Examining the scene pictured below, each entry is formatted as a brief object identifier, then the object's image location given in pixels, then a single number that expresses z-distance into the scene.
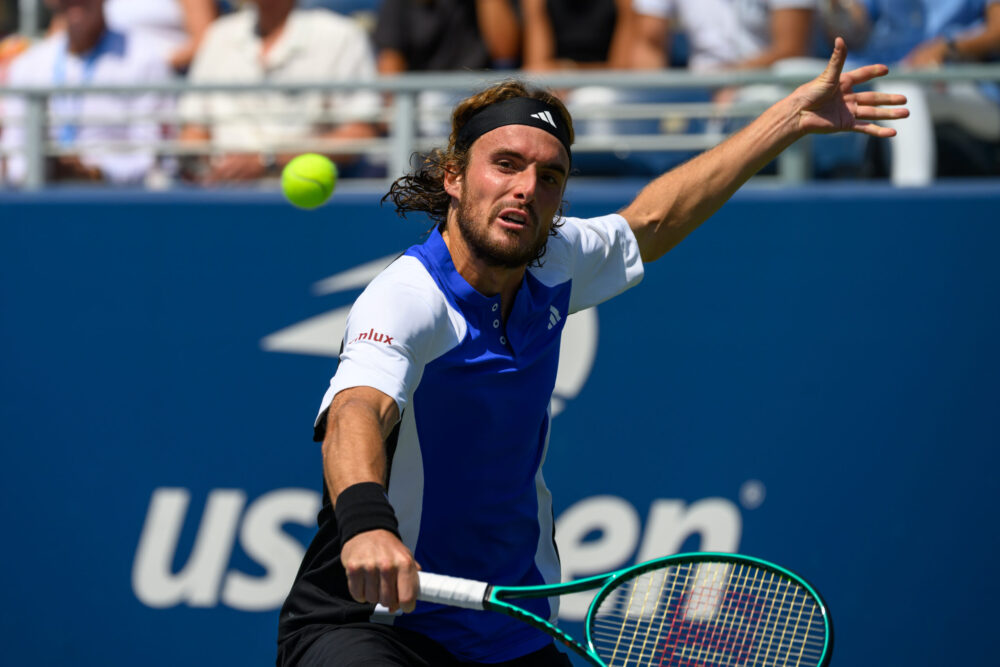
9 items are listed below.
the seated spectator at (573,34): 11.16
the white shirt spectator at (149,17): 12.55
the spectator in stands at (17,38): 13.61
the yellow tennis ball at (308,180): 8.94
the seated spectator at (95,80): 11.99
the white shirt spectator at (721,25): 10.73
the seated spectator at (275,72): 11.45
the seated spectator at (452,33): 11.31
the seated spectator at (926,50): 10.09
